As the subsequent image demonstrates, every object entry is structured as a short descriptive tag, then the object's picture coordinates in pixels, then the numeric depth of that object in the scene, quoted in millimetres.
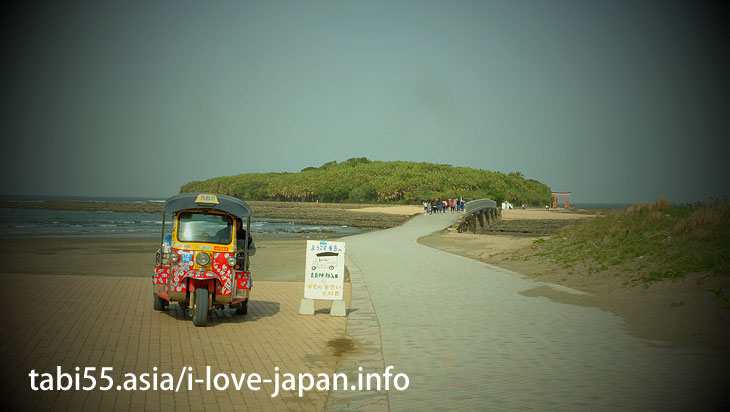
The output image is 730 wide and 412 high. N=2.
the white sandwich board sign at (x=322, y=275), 10023
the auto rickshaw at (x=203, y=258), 8867
